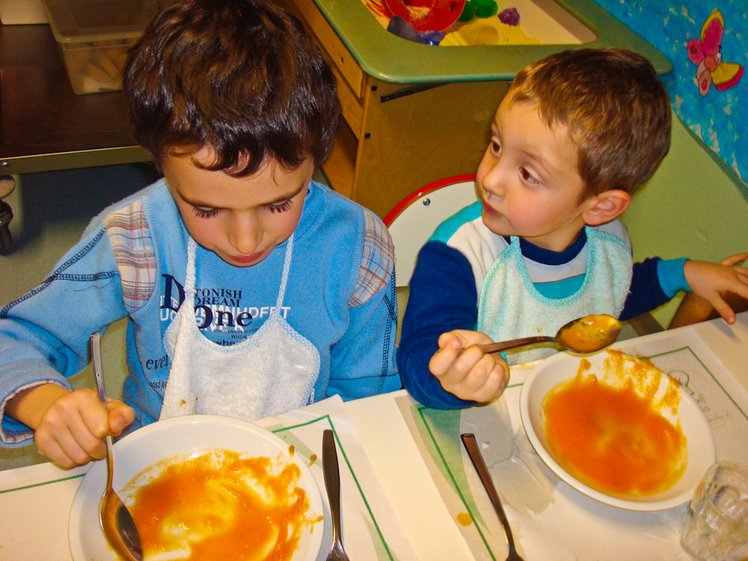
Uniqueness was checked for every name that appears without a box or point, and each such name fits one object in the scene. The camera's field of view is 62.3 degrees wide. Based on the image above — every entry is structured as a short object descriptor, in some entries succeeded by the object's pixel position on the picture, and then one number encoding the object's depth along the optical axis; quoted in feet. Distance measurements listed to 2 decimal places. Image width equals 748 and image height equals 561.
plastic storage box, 7.34
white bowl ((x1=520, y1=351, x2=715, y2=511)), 2.81
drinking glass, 2.86
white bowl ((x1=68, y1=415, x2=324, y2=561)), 2.38
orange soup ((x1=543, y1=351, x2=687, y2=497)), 3.08
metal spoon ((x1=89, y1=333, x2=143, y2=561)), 2.39
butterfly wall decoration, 5.61
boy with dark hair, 2.61
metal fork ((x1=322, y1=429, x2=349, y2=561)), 2.54
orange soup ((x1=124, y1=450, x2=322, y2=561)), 2.52
